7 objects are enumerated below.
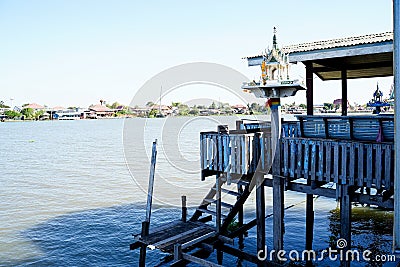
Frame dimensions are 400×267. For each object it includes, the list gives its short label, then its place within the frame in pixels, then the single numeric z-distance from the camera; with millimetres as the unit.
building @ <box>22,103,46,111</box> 190475
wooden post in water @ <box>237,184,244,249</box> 15017
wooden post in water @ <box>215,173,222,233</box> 11349
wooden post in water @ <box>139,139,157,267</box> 11016
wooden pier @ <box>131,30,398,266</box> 8742
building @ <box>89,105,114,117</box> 194000
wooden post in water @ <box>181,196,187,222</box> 12402
